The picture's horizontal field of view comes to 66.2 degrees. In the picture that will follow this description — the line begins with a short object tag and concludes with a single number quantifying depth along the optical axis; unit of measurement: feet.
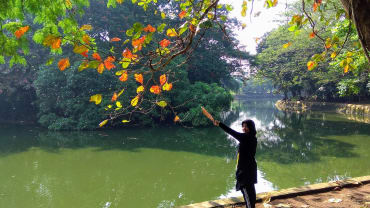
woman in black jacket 9.12
